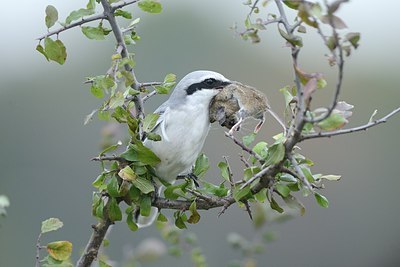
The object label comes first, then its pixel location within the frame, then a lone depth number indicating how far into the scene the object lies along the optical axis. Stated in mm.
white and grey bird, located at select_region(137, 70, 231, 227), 5969
